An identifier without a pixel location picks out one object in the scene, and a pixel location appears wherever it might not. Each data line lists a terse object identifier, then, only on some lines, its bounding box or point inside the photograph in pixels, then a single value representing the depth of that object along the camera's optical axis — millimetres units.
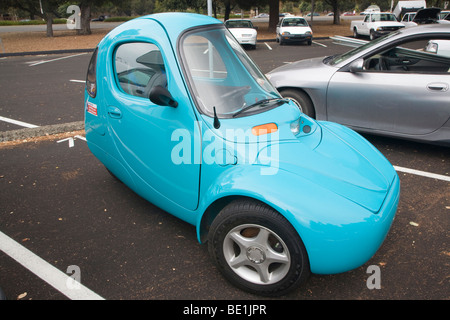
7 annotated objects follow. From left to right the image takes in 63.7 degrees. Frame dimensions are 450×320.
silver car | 4379
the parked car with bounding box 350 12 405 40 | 21047
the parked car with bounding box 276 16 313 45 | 18327
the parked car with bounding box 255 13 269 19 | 83425
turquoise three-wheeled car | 2178
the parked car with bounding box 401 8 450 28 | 23061
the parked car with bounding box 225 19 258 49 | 16641
